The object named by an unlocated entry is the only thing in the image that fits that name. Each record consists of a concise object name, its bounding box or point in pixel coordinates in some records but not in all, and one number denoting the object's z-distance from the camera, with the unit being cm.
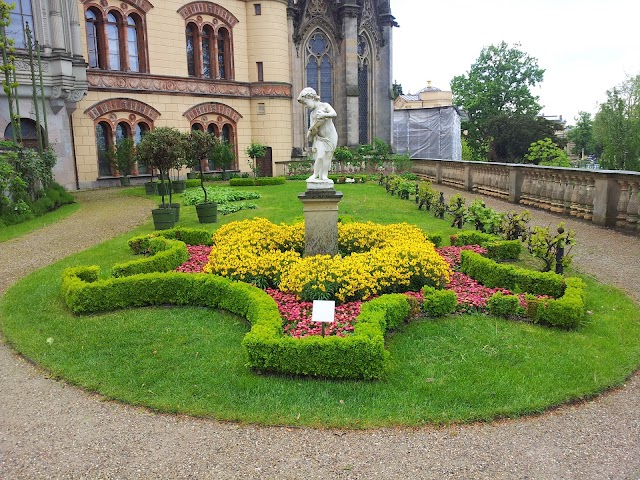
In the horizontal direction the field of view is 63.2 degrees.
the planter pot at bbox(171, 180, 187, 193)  2385
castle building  2295
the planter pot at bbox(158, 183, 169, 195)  2273
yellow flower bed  766
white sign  528
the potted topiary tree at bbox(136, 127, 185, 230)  1366
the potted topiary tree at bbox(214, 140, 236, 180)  2789
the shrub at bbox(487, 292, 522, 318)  713
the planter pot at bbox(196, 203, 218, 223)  1516
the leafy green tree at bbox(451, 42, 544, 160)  5406
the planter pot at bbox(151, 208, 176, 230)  1417
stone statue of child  894
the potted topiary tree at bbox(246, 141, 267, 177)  2825
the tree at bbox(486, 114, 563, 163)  4531
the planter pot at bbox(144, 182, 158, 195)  2309
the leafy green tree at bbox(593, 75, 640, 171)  4278
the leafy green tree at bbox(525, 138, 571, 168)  1908
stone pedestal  891
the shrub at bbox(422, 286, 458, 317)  723
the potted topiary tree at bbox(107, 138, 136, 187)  2620
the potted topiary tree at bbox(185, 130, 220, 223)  1500
